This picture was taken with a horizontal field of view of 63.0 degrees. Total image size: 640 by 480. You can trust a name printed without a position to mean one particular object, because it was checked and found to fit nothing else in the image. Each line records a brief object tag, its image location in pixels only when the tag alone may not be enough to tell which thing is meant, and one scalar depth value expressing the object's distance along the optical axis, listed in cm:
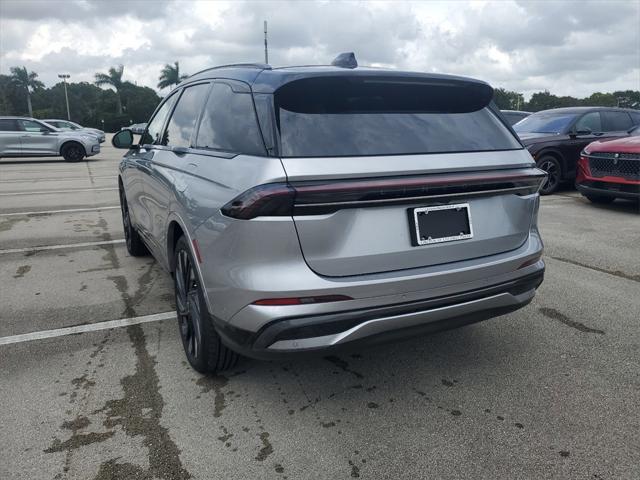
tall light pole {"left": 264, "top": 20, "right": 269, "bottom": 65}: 2052
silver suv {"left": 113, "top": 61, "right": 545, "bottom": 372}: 228
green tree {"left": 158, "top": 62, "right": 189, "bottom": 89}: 6625
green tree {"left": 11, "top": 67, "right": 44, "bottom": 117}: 9444
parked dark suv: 995
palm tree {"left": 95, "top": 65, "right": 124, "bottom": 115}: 7019
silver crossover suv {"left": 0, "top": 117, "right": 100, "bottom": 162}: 1852
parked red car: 789
